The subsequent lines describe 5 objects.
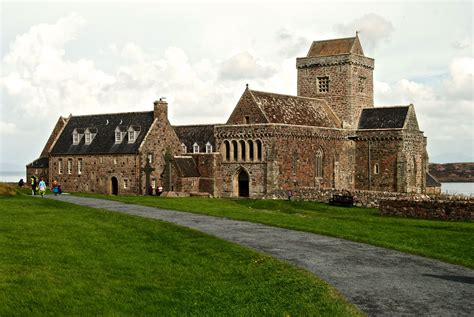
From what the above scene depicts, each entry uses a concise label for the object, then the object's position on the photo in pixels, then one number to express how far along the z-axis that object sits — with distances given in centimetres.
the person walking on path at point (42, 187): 4841
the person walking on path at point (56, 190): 5344
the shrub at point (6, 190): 4512
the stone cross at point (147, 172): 6159
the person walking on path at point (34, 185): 5108
